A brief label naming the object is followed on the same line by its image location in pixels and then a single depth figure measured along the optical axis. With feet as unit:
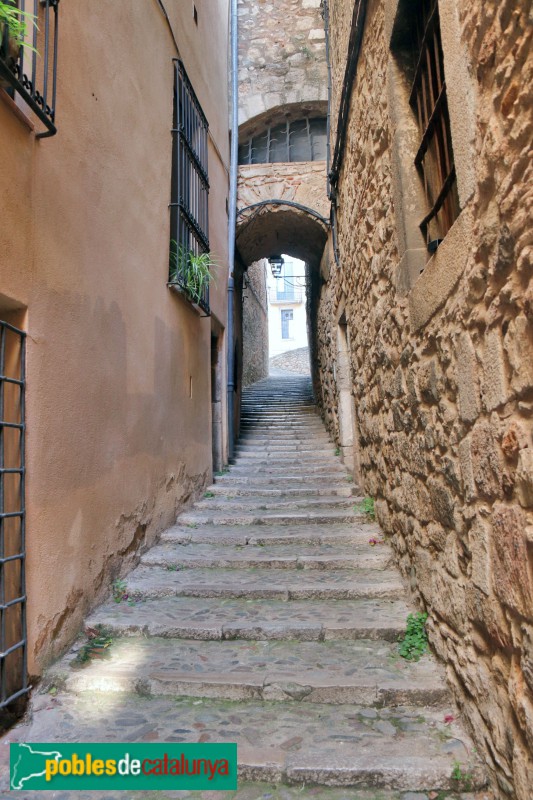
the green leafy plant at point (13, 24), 5.89
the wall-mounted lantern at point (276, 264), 32.70
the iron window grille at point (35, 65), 6.32
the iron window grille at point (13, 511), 6.64
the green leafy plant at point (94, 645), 7.84
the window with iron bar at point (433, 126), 6.92
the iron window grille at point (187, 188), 13.84
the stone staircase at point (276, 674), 5.70
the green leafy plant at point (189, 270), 13.62
